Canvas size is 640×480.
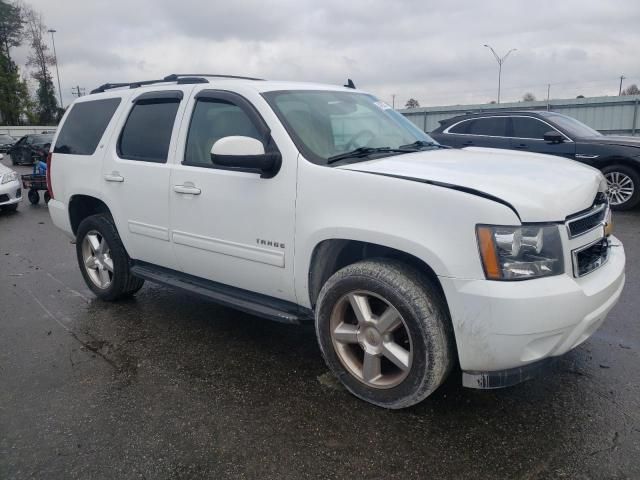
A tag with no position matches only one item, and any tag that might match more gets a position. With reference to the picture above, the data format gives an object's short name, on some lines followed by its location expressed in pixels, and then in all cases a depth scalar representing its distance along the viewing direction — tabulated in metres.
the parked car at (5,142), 28.30
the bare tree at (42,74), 66.41
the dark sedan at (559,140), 8.77
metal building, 19.73
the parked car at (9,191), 11.20
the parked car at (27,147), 25.20
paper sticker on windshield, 4.22
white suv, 2.49
